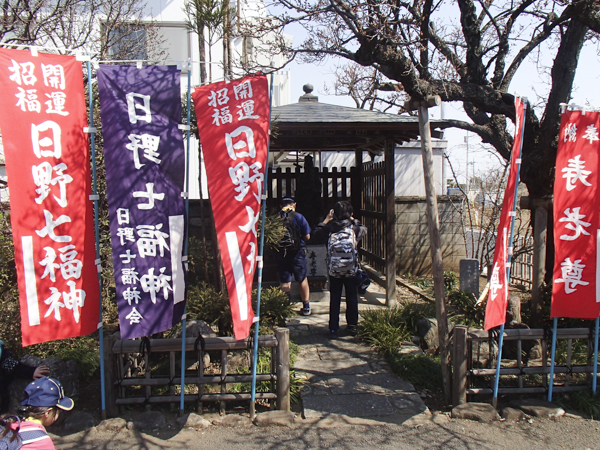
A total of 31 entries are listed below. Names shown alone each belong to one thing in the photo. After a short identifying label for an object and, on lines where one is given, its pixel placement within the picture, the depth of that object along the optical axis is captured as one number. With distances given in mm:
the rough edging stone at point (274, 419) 4402
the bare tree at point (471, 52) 5605
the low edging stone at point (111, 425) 4281
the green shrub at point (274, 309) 5903
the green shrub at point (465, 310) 6656
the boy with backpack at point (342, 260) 6289
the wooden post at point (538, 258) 6027
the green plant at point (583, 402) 4559
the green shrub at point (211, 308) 5625
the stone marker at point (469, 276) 7215
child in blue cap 2385
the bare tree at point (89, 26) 7406
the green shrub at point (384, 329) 5938
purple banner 3984
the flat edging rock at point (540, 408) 4523
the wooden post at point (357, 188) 10531
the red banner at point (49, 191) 3709
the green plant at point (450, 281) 8500
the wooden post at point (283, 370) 4516
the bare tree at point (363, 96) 17328
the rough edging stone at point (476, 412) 4488
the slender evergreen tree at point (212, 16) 6020
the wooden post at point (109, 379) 4422
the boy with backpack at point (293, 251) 7258
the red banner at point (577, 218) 4566
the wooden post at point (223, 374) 4523
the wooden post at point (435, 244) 4758
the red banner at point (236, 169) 4129
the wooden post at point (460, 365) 4633
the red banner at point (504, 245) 4395
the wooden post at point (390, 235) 8328
